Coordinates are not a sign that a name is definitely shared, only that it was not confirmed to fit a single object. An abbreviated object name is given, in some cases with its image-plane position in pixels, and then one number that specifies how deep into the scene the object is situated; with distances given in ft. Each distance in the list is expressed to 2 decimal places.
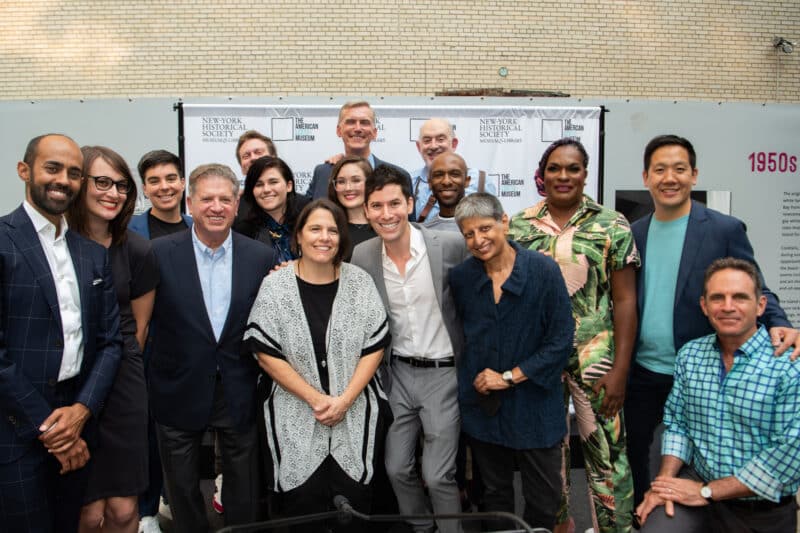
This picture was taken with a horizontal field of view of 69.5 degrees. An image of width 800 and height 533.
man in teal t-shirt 9.29
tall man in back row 13.61
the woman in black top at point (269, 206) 11.37
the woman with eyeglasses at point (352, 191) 11.10
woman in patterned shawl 8.60
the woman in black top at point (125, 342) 8.33
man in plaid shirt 7.88
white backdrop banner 18.54
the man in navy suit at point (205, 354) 9.08
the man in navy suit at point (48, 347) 7.26
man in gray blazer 9.34
